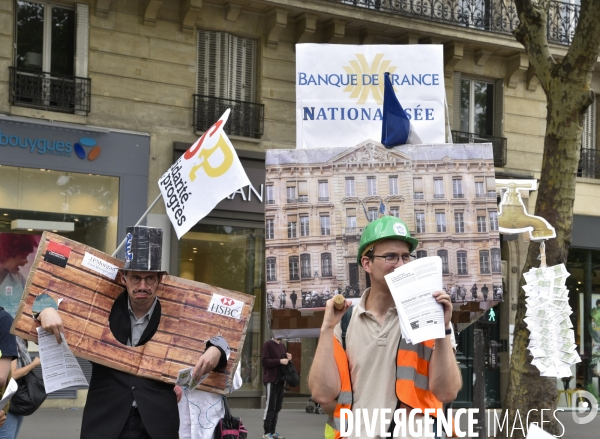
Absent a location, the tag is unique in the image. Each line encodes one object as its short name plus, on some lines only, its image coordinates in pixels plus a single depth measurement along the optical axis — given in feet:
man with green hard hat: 12.69
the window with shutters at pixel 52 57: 56.85
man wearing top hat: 16.83
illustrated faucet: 32.40
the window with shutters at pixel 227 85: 62.69
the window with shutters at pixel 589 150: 77.41
